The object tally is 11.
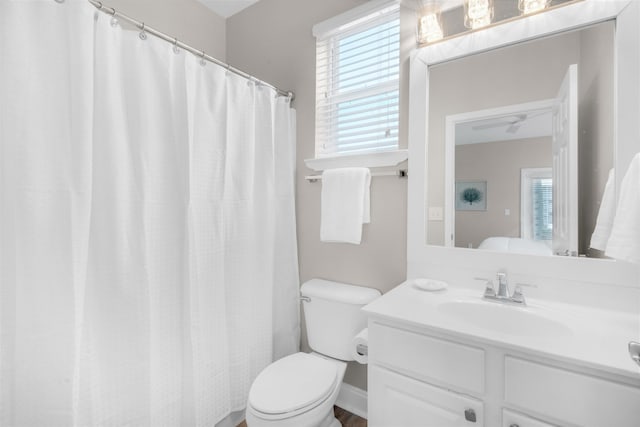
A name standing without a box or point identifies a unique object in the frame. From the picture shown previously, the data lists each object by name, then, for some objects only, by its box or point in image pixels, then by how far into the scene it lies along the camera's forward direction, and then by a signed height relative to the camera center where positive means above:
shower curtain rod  1.06 +0.72
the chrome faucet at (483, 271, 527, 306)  1.20 -0.35
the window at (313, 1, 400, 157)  1.63 +0.76
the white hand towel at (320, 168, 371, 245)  1.60 +0.03
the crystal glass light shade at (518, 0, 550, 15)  1.22 +0.85
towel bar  1.56 +0.19
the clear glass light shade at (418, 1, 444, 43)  1.45 +0.91
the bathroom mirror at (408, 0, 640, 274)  1.10 +0.48
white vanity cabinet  0.79 -0.53
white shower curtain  0.91 -0.07
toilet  1.19 -0.76
